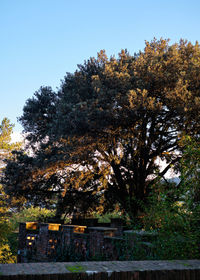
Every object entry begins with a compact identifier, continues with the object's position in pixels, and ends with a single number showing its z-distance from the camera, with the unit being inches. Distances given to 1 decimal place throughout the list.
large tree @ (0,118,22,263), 986.1
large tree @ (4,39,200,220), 655.1
